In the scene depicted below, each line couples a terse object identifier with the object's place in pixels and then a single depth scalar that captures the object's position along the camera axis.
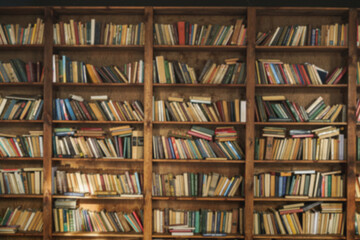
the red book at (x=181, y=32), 3.51
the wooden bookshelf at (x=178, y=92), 3.45
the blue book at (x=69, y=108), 3.55
